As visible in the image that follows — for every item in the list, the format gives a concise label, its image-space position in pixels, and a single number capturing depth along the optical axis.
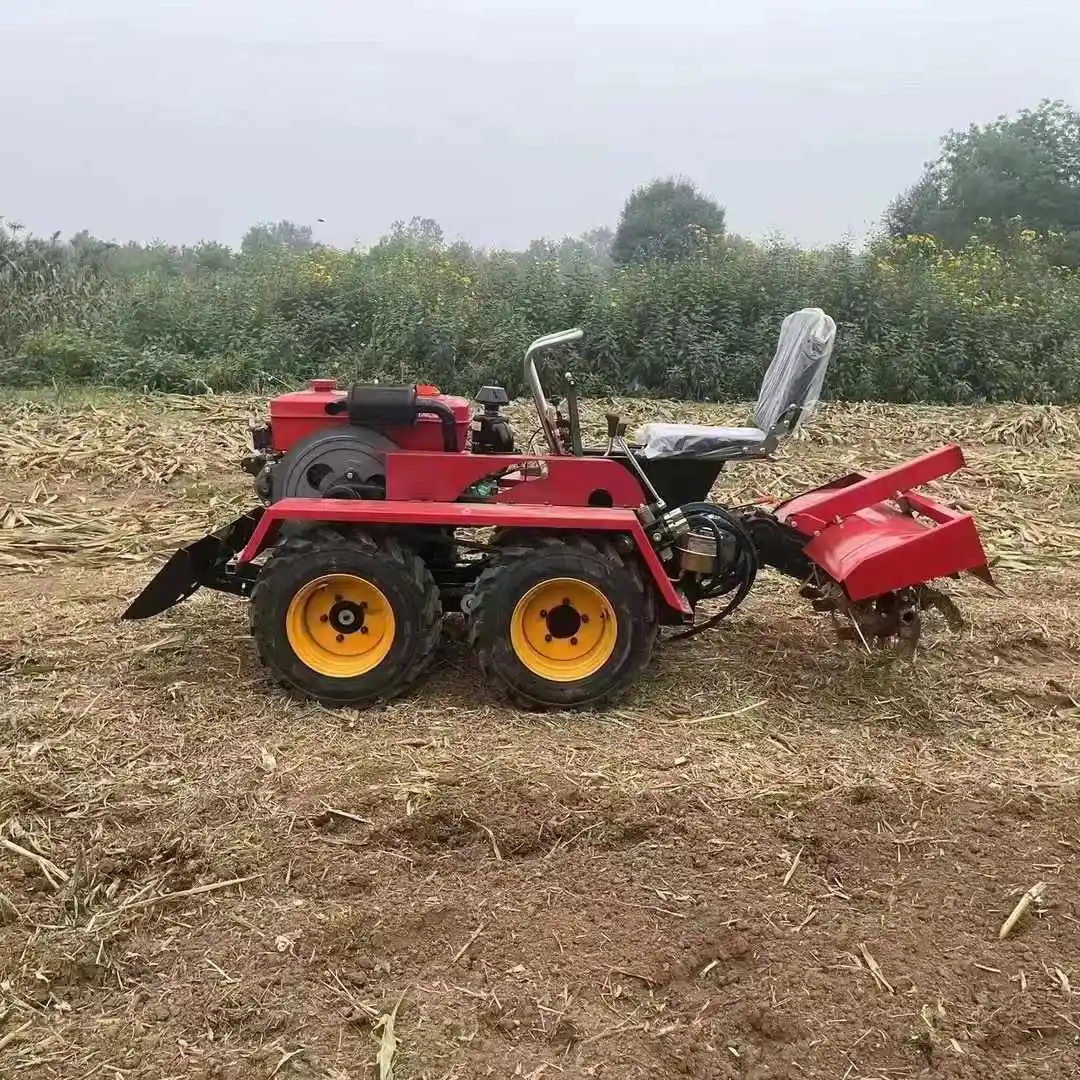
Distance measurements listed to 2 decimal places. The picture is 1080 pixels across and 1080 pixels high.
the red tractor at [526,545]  4.06
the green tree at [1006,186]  27.12
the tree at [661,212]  33.06
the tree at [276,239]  18.23
